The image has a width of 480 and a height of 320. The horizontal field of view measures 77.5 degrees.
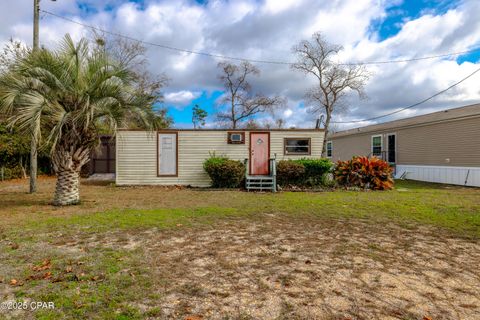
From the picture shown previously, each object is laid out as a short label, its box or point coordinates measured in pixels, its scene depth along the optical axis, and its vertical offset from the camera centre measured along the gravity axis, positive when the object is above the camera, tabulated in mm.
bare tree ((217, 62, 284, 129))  31141 +6360
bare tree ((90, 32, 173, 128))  22547 +8435
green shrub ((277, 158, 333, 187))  11689 -394
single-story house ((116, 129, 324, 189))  12445 +433
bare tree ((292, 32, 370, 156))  24828 +6973
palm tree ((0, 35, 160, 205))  6426 +1373
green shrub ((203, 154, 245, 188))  11508 -402
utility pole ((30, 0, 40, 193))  9406 +3720
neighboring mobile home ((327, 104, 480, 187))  13439 +911
